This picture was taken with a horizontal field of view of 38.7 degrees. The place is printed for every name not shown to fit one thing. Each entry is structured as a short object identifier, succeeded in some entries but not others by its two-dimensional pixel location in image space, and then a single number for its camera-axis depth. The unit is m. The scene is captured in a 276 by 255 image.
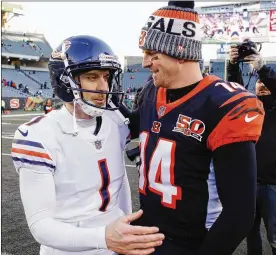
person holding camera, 3.06
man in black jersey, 1.41
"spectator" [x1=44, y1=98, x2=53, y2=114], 14.59
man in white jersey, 1.49
